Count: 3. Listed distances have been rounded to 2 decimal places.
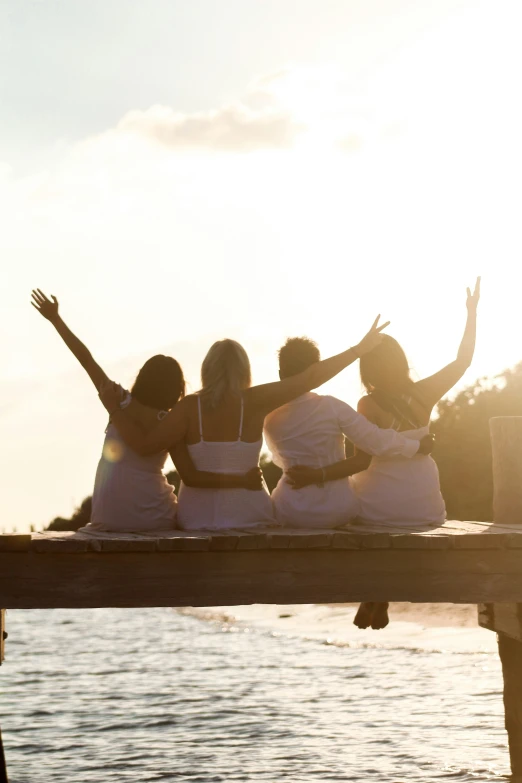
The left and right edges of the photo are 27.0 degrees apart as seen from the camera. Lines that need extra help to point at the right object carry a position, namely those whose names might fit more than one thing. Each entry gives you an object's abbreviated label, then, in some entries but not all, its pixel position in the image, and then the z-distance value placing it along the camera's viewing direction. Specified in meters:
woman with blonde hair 8.52
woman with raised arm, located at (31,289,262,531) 8.78
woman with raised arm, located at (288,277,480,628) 8.94
